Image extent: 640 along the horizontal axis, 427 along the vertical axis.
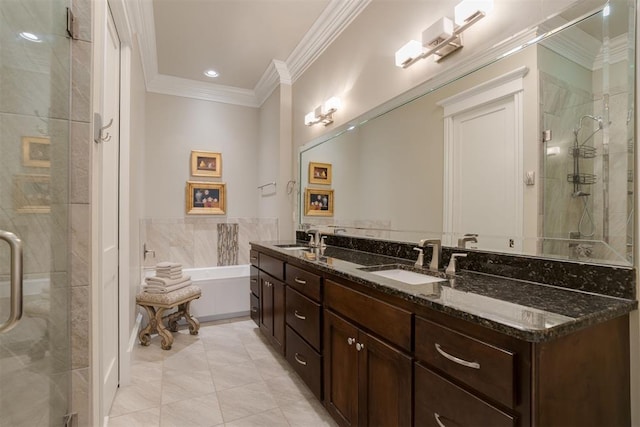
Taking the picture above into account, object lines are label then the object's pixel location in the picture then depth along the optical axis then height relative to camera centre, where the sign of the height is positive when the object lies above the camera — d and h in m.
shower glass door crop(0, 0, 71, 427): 0.99 +0.04
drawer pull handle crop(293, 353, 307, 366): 1.99 -0.94
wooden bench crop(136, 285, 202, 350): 2.73 -0.82
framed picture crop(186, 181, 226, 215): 3.95 +0.20
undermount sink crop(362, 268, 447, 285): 1.55 -0.32
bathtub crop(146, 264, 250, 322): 3.43 -0.93
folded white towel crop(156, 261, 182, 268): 2.92 -0.48
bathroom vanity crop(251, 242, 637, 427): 0.81 -0.43
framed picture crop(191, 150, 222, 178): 3.98 +0.64
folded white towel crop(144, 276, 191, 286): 2.82 -0.61
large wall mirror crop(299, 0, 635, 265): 1.06 +0.29
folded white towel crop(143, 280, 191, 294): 2.79 -0.68
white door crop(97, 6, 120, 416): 1.82 -0.02
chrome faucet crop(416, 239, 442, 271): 1.63 -0.19
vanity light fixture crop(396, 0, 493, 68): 1.47 +0.93
